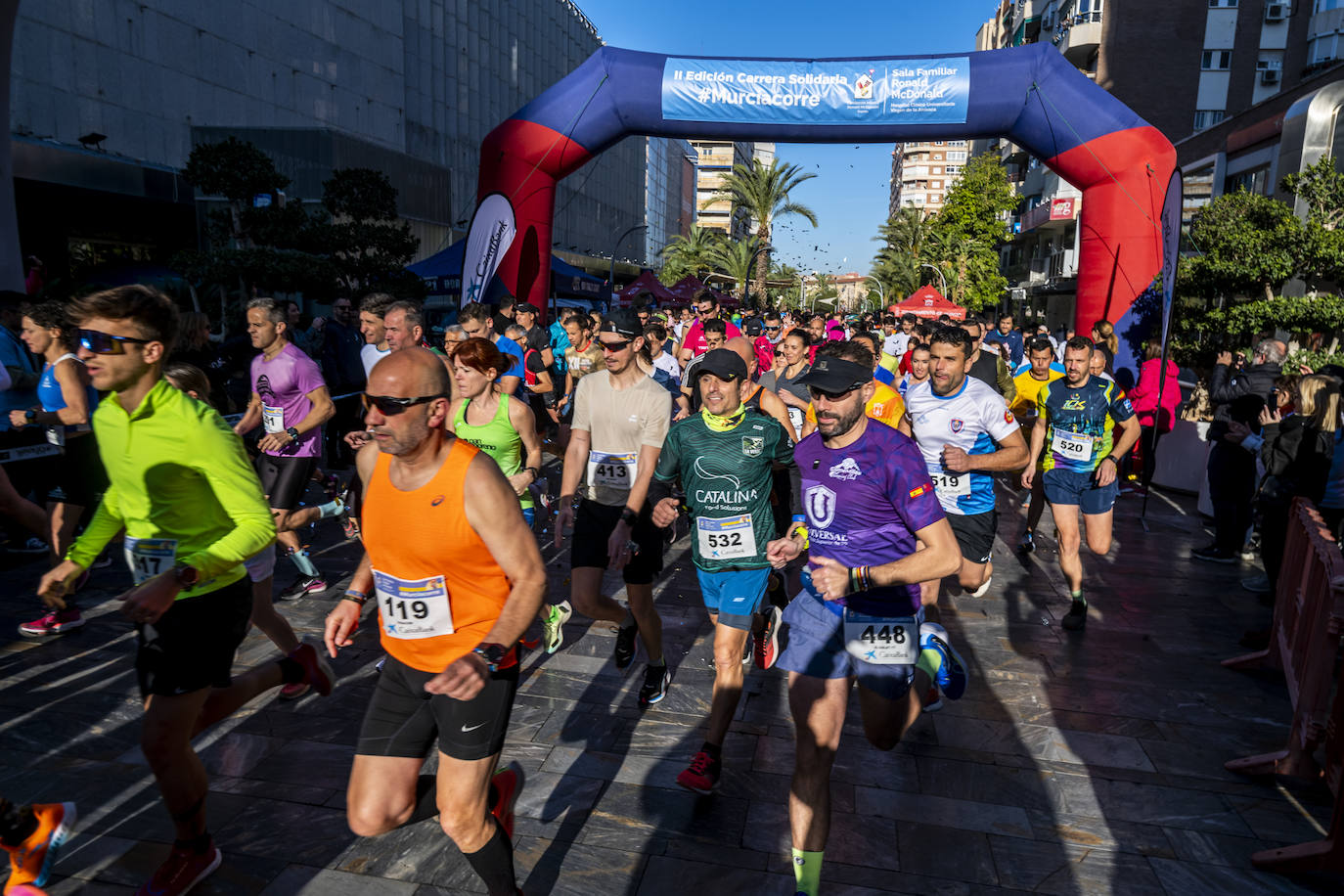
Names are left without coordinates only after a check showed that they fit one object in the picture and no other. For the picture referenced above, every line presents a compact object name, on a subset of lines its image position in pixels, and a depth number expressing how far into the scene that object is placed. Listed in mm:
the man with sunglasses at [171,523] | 2814
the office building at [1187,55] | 35062
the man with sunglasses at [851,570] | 2928
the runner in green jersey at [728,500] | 3906
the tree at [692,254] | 65438
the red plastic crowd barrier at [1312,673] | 3277
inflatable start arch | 12438
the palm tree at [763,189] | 43156
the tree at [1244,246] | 12016
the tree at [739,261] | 56031
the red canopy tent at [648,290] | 28203
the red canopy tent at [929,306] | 26109
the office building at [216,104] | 18062
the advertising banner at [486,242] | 13656
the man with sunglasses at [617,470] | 4629
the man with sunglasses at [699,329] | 12523
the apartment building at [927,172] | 127250
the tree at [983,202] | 42125
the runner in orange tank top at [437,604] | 2484
